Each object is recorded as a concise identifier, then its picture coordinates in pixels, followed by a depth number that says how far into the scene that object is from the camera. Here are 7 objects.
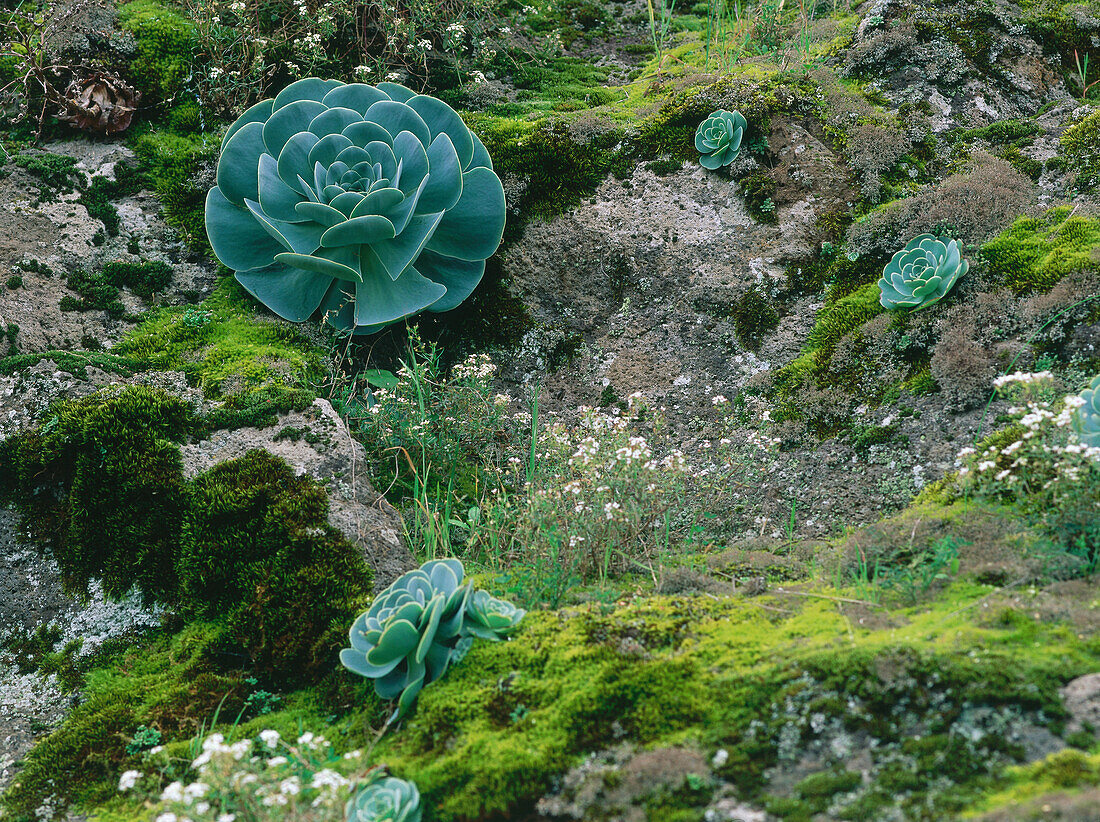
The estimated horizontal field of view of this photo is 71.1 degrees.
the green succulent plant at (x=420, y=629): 2.59
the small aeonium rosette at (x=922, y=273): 3.85
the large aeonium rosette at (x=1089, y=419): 2.71
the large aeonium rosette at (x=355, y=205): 3.96
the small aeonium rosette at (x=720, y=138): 4.81
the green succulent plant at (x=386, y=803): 2.16
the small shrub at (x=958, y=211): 4.11
